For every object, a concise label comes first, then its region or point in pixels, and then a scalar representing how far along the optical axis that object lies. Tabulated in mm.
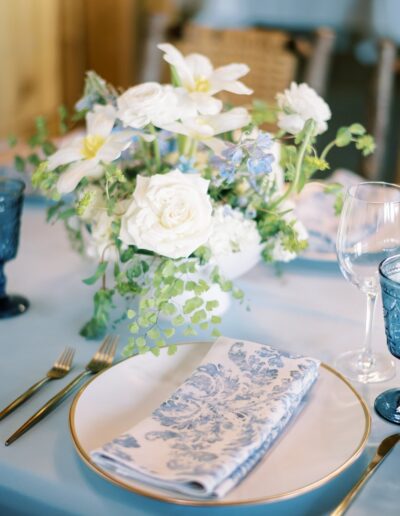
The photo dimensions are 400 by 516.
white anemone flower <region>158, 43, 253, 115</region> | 1026
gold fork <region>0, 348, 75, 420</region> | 898
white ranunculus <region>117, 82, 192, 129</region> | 959
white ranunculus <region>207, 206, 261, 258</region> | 1001
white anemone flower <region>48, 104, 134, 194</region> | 994
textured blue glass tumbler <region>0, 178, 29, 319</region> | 1120
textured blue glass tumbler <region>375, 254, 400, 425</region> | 847
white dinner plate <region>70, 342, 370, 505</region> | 724
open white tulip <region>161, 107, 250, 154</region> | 1005
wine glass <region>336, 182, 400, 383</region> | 934
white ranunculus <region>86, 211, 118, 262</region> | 1013
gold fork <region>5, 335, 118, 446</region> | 857
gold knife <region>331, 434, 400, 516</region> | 724
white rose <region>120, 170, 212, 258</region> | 904
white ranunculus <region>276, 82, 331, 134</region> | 1038
